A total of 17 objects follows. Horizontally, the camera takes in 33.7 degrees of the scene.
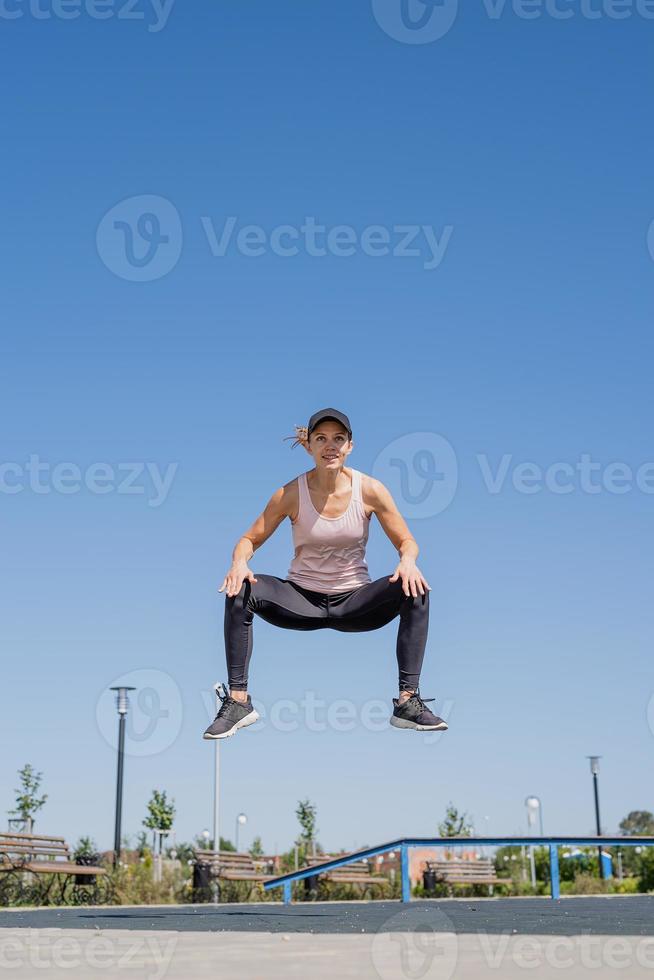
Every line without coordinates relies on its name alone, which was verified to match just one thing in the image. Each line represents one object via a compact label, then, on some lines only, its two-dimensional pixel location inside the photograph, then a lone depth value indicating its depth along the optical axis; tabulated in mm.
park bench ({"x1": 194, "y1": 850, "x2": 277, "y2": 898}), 19328
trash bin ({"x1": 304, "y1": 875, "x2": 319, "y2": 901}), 19516
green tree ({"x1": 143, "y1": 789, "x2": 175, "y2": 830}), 31609
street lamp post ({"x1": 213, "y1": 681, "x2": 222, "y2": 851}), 26203
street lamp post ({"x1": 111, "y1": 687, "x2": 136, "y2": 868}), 20266
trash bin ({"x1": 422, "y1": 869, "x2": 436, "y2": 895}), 20984
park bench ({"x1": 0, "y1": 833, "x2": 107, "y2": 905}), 15758
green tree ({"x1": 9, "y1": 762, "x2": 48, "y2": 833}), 24984
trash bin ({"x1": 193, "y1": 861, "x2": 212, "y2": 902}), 18469
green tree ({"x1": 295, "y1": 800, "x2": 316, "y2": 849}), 29312
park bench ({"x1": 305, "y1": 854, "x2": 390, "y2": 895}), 20688
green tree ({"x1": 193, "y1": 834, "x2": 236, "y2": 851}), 39109
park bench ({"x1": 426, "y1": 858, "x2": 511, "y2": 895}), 21312
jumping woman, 6969
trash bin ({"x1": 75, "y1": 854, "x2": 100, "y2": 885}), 17002
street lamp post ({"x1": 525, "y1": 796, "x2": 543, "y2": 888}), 29469
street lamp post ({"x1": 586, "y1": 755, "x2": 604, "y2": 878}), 29081
